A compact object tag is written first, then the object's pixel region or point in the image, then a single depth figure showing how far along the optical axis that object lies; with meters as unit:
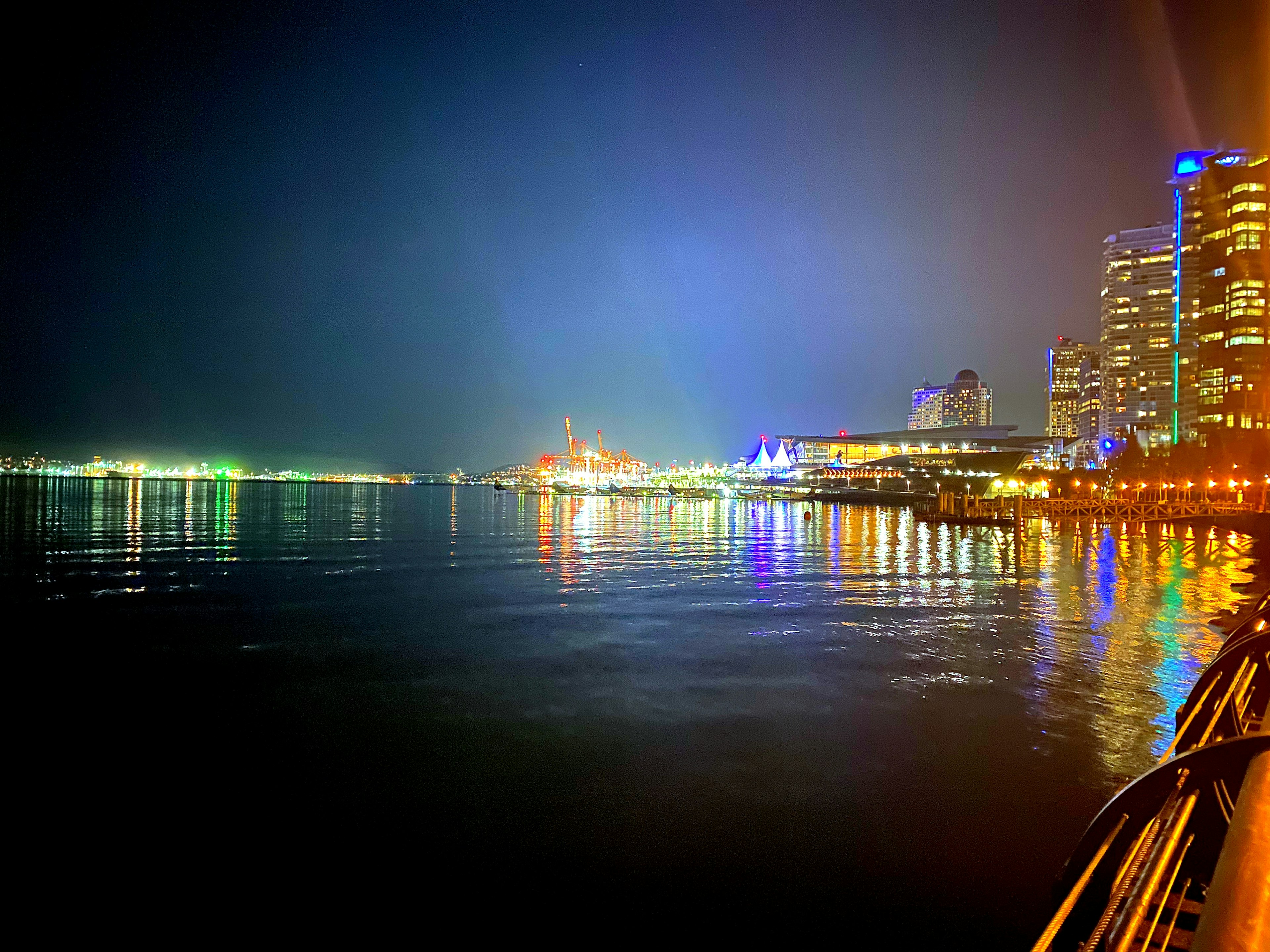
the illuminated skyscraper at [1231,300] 101.44
